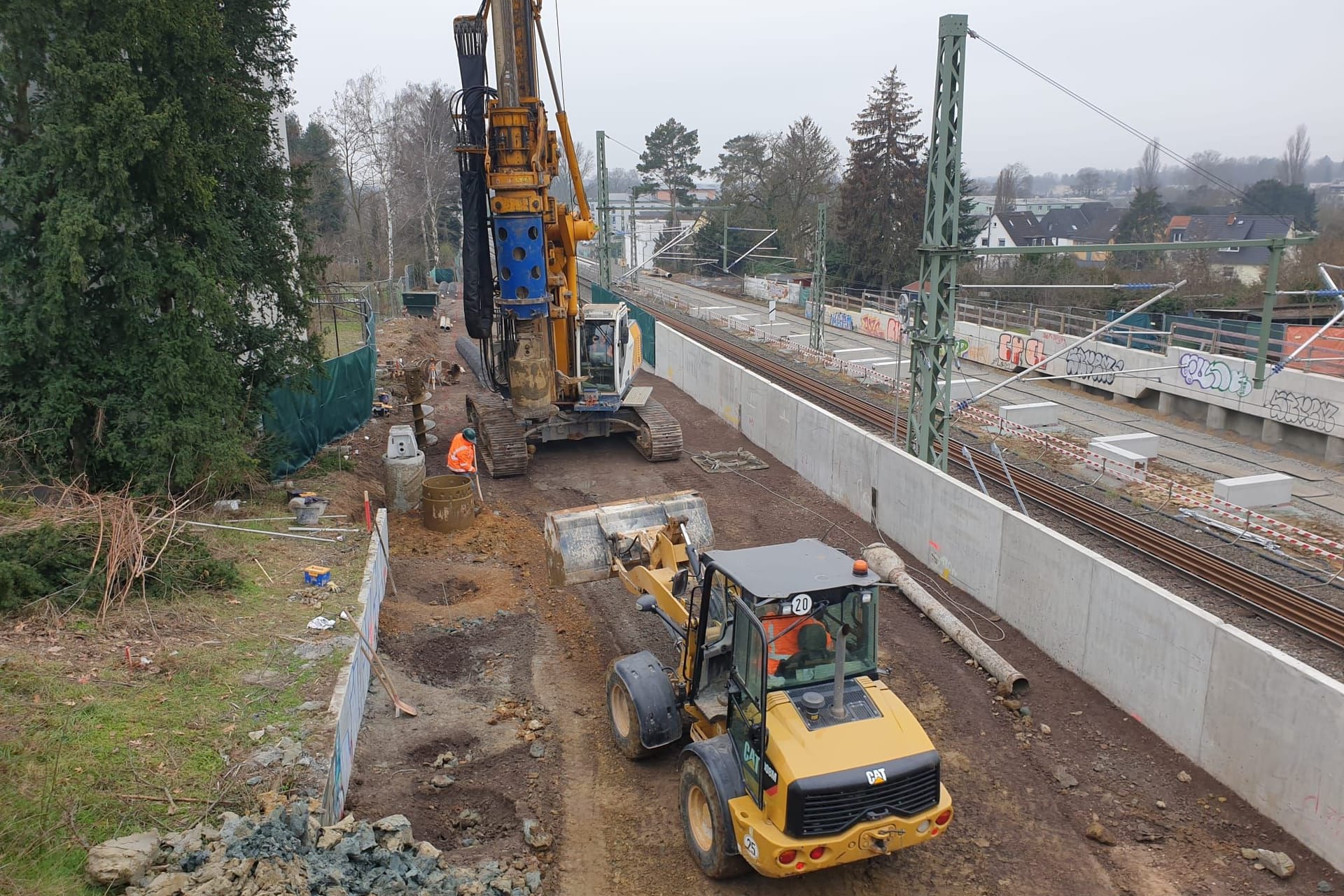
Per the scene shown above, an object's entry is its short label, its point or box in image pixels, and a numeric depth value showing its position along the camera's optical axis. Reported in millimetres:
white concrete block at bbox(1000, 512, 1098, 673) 10695
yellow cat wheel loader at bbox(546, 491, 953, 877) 6391
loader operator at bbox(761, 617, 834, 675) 6918
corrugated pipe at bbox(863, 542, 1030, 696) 10430
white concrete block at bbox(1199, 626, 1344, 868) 7480
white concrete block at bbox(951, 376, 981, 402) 28172
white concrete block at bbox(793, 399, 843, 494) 17797
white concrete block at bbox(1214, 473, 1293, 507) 18141
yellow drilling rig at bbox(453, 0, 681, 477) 15992
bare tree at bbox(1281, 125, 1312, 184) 113250
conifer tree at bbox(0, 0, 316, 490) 11727
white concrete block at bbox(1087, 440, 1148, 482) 19266
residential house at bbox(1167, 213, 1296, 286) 58000
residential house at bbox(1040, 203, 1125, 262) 85938
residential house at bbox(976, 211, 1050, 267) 77000
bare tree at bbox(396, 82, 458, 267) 53562
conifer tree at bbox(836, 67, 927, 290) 52188
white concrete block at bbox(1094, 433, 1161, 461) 21562
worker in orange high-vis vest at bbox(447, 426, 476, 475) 16938
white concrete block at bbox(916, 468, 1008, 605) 12570
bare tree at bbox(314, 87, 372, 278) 44969
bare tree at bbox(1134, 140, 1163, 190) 135550
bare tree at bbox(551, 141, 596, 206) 124250
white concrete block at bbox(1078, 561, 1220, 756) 8914
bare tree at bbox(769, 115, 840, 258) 66125
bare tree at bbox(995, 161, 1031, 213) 111825
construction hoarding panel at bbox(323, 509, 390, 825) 7598
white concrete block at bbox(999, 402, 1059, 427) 24797
